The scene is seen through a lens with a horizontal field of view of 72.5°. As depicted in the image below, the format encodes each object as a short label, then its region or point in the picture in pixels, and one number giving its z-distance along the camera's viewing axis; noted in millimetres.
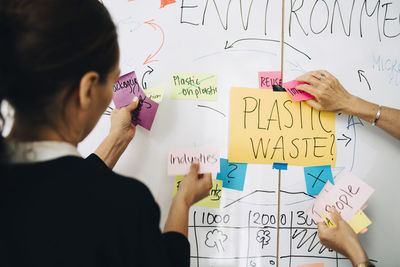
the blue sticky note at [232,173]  881
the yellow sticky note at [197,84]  883
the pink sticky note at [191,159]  815
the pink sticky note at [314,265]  897
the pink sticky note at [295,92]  866
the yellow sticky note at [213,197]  880
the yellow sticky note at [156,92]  882
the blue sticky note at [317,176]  885
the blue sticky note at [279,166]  886
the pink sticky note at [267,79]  883
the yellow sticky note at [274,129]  876
